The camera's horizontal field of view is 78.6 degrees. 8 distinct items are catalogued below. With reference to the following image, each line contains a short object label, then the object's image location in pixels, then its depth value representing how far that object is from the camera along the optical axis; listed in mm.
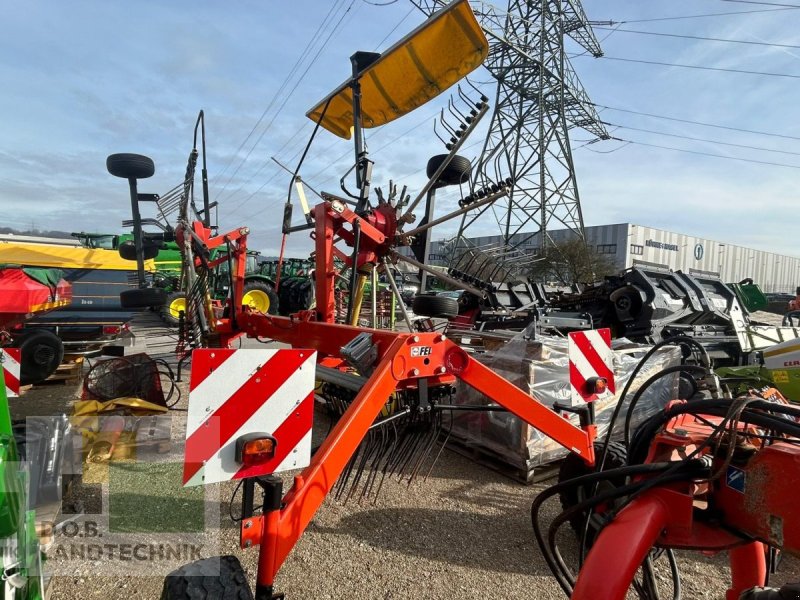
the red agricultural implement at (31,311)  3414
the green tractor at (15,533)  1289
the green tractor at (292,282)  14128
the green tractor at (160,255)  13508
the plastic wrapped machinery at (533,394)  3621
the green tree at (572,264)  19528
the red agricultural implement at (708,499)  1254
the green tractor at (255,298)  10875
